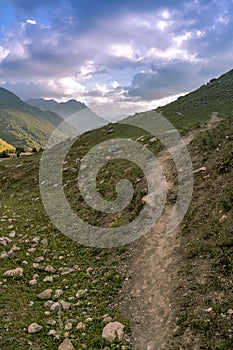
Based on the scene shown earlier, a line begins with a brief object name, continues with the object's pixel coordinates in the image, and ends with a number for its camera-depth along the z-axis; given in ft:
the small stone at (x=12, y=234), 45.40
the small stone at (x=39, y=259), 38.06
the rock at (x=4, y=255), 38.22
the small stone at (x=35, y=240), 43.19
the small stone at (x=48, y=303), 29.17
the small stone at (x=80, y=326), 25.83
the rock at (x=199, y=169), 46.14
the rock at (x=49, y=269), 35.67
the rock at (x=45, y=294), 30.48
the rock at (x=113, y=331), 24.56
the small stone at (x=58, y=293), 30.67
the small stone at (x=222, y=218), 33.82
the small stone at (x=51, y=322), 26.37
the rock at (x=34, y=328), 25.48
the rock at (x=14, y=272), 33.96
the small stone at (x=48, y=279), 33.68
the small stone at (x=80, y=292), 30.56
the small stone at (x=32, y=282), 32.86
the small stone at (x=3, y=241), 42.23
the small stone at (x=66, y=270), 35.26
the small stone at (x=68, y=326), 25.77
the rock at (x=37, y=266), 36.12
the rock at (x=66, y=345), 23.65
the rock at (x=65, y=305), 28.71
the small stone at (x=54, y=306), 28.63
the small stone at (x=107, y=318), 26.47
